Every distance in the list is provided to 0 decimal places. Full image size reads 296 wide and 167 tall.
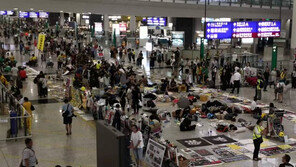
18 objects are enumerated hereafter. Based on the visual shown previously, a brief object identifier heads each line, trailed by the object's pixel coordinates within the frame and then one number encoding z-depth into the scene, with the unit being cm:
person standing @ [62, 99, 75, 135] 1484
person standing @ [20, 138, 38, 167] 980
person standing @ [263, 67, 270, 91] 2609
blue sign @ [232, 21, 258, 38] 3144
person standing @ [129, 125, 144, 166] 1066
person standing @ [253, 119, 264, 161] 1203
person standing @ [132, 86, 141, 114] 1860
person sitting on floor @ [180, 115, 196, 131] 1622
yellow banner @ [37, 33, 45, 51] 2904
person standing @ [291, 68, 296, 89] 2675
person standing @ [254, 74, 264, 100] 2192
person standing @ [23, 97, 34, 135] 1555
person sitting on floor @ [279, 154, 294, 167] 912
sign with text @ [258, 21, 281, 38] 3219
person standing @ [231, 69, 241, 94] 2436
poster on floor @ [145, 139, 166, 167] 953
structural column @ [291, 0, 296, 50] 3687
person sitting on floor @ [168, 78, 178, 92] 2466
